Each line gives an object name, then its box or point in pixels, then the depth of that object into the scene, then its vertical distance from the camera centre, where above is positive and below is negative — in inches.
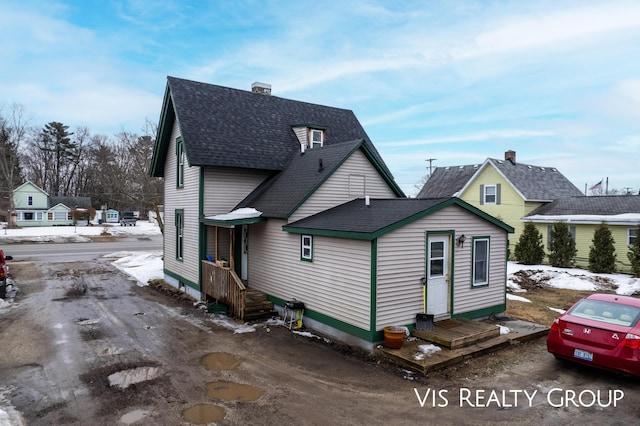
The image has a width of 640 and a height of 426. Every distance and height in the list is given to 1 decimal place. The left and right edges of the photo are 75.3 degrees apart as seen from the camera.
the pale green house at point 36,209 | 2155.5 -36.5
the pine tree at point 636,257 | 781.3 -96.6
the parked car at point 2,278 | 565.2 -104.6
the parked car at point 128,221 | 2285.9 -101.3
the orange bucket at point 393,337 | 346.6 -111.3
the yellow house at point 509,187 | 1107.9 +52.4
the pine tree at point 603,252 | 837.8 -93.0
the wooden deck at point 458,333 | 357.4 -116.0
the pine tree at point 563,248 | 919.7 -93.4
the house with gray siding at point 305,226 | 381.4 -23.1
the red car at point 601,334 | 289.1 -93.9
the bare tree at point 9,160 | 1991.9 +222.0
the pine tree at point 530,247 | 960.3 -95.9
